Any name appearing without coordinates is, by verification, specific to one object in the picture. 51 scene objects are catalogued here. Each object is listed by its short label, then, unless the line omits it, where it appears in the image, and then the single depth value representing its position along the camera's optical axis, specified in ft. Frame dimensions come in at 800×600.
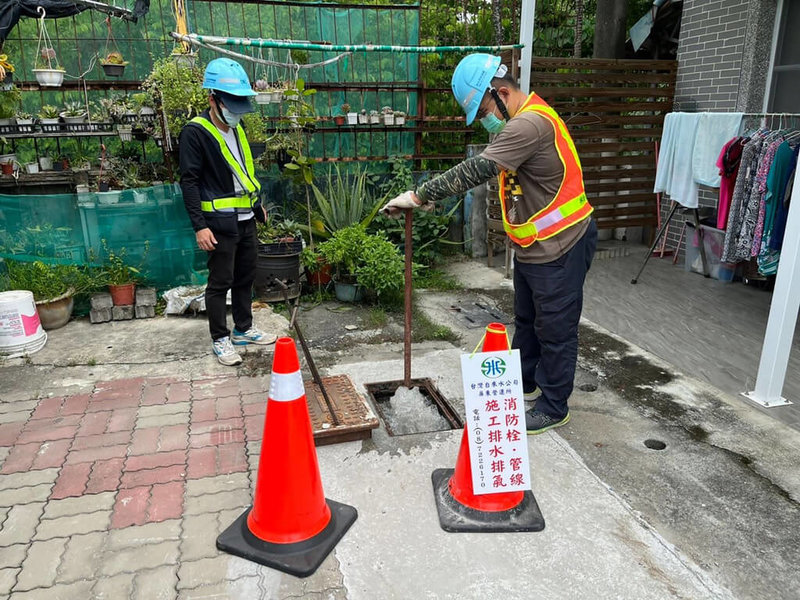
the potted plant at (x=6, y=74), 16.63
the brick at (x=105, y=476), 9.47
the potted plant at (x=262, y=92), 19.04
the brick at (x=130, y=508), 8.67
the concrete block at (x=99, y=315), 16.83
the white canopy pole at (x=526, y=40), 18.28
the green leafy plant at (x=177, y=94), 17.51
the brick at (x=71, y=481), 9.35
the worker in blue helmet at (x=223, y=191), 12.96
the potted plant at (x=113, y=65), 18.75
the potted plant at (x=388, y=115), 22.29
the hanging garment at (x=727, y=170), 16.63
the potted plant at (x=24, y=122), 17.51
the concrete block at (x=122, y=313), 17.06
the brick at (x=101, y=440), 10.71
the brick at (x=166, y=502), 8.80
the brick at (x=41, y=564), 7.52
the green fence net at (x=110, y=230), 16.56
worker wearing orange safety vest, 9.62
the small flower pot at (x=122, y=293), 16.94
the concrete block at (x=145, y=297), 17.25
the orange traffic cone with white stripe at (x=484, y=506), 8.50
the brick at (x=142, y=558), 7.79
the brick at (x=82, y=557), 7.68
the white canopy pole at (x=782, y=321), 11.29
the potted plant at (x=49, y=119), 17.57
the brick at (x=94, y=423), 11.19
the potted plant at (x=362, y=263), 17.75
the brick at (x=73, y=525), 8.44
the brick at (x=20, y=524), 8.32
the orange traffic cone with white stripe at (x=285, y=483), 8.05
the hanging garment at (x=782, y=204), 15.35
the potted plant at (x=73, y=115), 18.35
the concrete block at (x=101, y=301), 16.81
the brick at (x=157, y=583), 7.32
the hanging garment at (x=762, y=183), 15.52
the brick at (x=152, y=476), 9.61
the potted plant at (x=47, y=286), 15.93
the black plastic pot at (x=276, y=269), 18.04
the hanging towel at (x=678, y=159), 18.70
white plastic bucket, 14.35
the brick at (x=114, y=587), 7.33
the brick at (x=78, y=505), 8.87
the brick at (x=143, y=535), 8.20
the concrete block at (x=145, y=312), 17.23
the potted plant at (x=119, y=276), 16.97
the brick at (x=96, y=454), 10.26
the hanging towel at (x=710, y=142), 17.53
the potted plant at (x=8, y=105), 17.39
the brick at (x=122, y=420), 11.31
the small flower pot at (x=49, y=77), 17.58
